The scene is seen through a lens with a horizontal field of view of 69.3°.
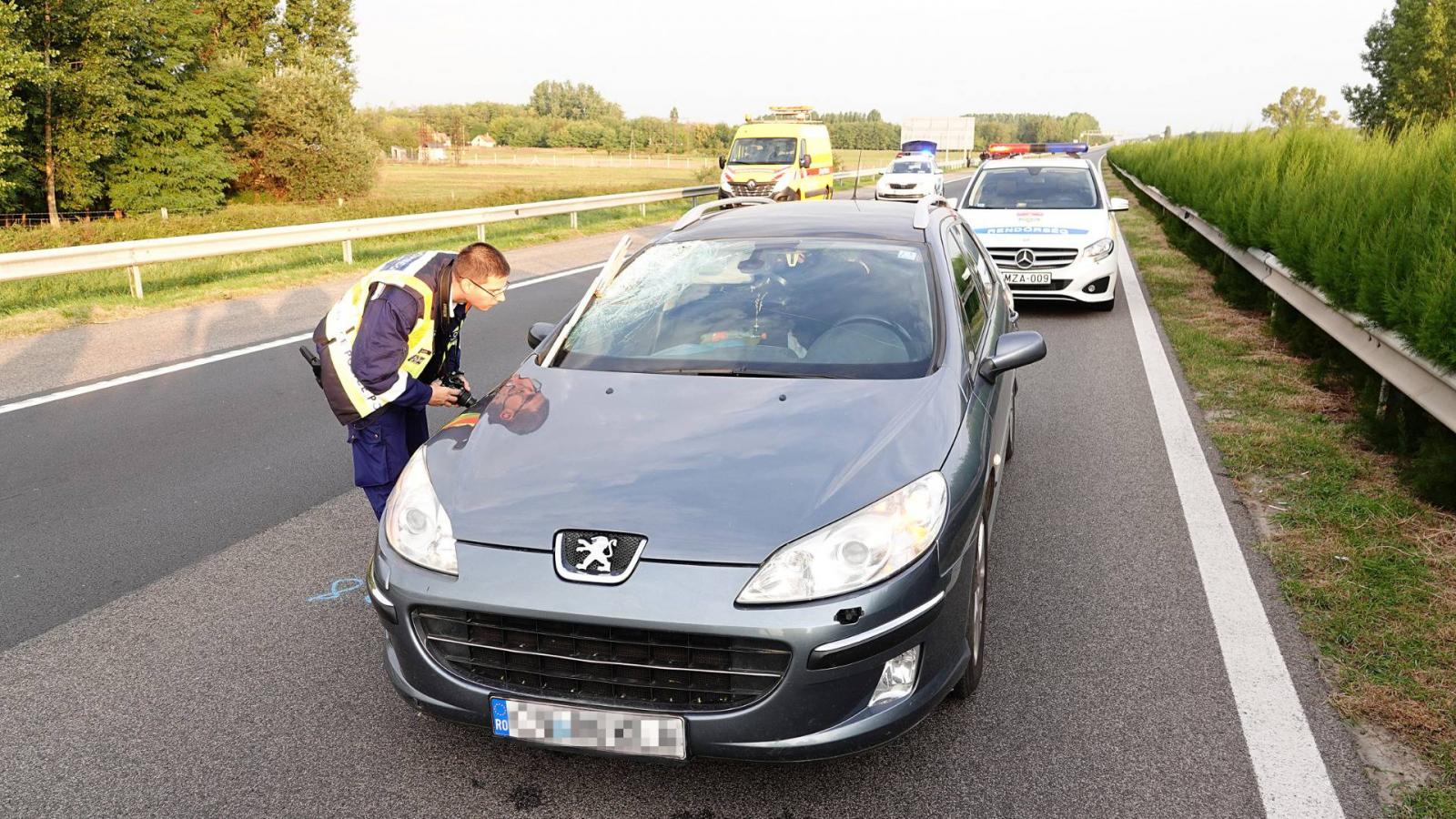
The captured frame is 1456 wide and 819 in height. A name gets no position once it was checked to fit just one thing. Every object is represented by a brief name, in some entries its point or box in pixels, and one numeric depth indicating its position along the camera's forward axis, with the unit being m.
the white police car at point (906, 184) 35.41
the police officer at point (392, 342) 3.85
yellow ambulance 25.73
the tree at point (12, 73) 26.22
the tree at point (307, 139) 44.03
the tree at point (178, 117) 37.84
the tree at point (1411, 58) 61.94
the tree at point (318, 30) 50.72
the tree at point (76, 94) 31.94
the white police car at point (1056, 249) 11.06
